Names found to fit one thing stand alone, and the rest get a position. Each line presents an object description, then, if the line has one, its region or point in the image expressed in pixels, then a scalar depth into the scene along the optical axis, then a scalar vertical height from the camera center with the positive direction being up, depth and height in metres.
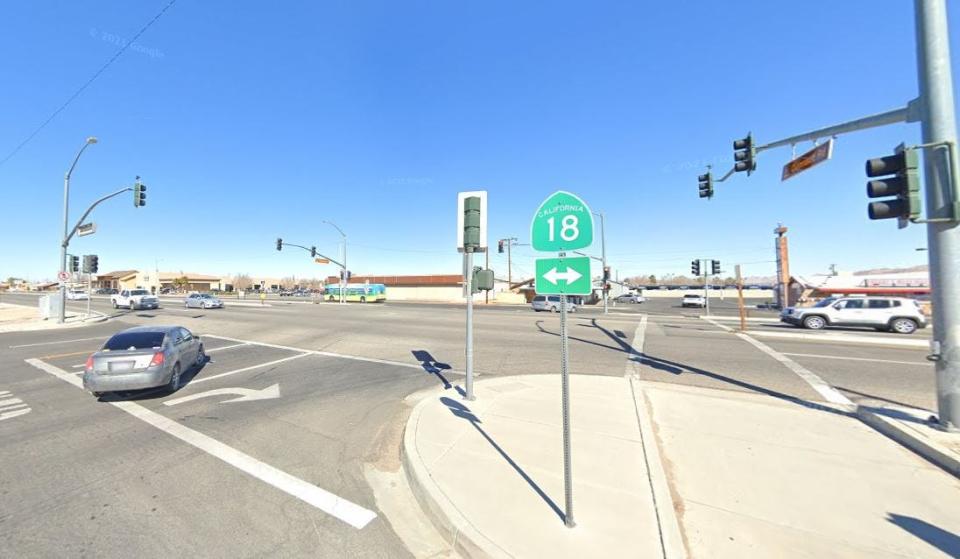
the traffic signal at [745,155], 9.35 +3.66
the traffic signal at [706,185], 12.55 +3.82
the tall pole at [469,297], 5.82 -0.07
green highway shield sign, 2.96 +0.59
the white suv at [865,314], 15.65 -1.18
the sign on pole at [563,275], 2.88 +0.14
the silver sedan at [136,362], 6.38 -1.26
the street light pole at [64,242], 18.75 +2.96
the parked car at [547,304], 31.92 -1.11
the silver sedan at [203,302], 32.25 -0.66
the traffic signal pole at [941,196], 4.54 +1.21
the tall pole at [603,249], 31.67 +4.07
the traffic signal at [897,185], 4.56 +1.39
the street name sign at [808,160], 7.25 +2.90
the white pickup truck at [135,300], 30.61 -0.40
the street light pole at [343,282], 42.52 +1.45
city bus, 53.66 +0.10
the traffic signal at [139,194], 17.20 +5.02
